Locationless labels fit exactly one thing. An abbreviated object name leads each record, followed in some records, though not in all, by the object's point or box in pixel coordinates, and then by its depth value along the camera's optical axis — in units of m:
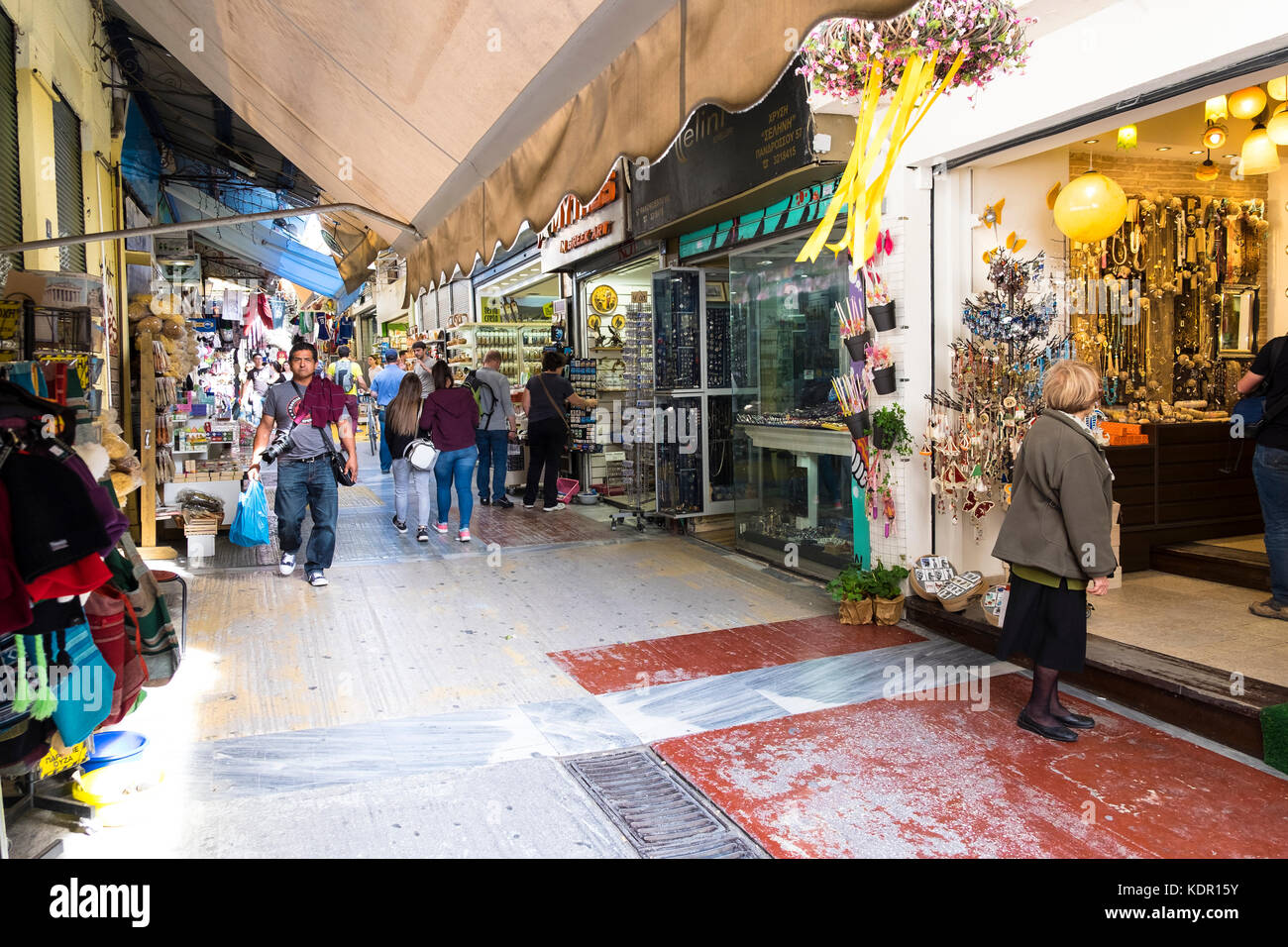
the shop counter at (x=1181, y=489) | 6.88
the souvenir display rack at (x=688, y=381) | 9.30
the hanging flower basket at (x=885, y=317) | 5.95
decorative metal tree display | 5.59
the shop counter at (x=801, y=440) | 7.02
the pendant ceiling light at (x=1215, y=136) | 7.21
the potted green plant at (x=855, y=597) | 6.05
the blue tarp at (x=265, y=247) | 19.14
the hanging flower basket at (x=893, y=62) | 3.53
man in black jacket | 5.47
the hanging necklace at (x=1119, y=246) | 7.66
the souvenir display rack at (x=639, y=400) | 9.84
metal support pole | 4.18
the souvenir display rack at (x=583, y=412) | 11.64
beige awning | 2.87
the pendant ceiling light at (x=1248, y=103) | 6.34
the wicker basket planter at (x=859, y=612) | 6.04
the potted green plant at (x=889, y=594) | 6.01
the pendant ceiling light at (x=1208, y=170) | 7.86
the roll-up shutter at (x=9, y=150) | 5.72
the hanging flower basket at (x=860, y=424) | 6.19
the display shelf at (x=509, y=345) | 14.18
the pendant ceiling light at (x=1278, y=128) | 6.14
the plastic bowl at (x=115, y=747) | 3.57
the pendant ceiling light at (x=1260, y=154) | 6.50
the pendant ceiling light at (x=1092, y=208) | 5.50
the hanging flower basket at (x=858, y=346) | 6.19
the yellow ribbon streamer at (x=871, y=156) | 3.47
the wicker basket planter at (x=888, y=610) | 6.01
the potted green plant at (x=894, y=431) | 5.96
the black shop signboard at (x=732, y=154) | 6.20
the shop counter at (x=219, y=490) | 8.79
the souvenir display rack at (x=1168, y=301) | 7.60
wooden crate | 8.16
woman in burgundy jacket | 9.10
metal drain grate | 3.27
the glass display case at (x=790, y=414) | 7.16
